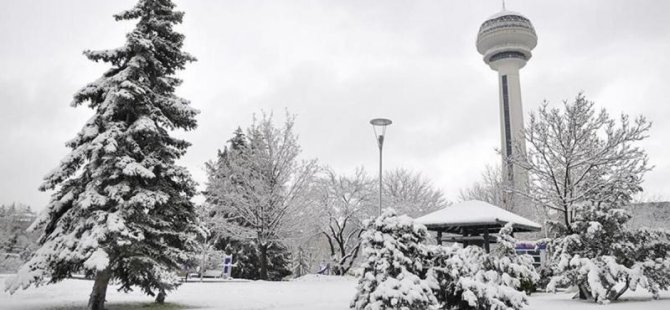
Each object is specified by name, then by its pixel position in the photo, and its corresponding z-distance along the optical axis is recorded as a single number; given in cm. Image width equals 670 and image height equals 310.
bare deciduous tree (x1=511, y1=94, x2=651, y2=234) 1670
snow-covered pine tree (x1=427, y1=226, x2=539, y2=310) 993
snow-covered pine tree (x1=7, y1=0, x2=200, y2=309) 1057
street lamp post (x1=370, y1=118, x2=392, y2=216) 1866
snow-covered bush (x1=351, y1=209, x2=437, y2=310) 931
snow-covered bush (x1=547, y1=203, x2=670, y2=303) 1326
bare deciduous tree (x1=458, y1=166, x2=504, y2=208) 3653
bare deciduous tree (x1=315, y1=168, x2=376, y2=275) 2997
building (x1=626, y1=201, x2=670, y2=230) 3306
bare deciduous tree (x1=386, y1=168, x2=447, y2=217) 3747
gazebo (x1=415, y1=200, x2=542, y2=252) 1359
